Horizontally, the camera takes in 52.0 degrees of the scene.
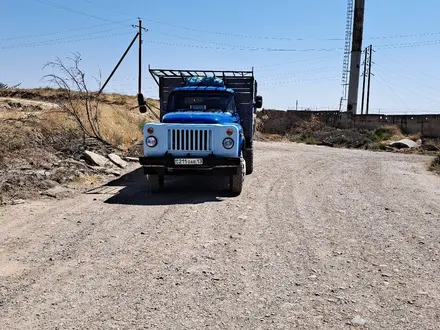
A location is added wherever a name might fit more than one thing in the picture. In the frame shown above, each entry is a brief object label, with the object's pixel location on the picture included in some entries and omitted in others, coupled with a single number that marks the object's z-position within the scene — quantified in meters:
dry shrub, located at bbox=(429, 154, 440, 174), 15.26
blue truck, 8.96
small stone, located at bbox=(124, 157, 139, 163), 14.24
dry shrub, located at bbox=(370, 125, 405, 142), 29.56
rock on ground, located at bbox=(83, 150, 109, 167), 12.35
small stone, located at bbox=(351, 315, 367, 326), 3.69
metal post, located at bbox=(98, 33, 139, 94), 29.38
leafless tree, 15.71
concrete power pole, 45.97
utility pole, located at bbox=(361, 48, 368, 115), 49.48
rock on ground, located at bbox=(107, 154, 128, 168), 13.07
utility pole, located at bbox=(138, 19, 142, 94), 35.34
